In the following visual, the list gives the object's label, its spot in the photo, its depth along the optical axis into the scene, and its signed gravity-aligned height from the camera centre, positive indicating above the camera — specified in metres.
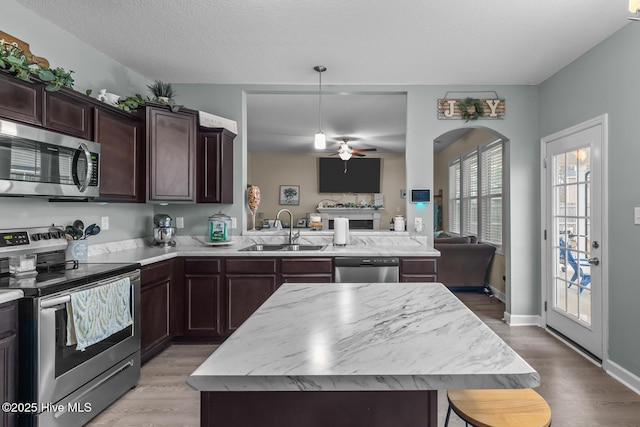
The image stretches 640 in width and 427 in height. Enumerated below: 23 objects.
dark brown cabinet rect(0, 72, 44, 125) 1.91 +0.62
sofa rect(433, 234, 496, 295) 5.26 -0.72
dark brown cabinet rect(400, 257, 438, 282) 3.42 -0.52
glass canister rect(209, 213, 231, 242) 3.81 -0.15
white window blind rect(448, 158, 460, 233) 7.31 +0.35
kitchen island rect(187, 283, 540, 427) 0.83 -0.37
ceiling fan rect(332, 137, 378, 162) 6.91 +1.20
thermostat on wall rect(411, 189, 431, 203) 3.97 +0.19
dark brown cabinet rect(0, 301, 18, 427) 1.68 -0.67
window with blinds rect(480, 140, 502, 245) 5.38 +0.32
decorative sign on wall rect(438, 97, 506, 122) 3.92 +1.13
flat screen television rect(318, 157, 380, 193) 9.05 +0.95
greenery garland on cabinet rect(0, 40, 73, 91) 1.90 +0.80
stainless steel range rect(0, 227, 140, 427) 1.78 -0.65
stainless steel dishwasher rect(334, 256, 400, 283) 3.39 -0.52
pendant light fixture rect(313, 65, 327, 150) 3.64 +0.77
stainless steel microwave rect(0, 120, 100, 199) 1.91 +0.29
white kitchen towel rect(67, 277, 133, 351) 1.95 -0.58
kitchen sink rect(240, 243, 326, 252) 3.80 -0.36
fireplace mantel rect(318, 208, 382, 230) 8.98 -0.02
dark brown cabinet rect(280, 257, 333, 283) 3.45 -0.54
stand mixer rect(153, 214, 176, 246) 3.69 -0.18
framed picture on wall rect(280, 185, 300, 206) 9.24 +0.44
